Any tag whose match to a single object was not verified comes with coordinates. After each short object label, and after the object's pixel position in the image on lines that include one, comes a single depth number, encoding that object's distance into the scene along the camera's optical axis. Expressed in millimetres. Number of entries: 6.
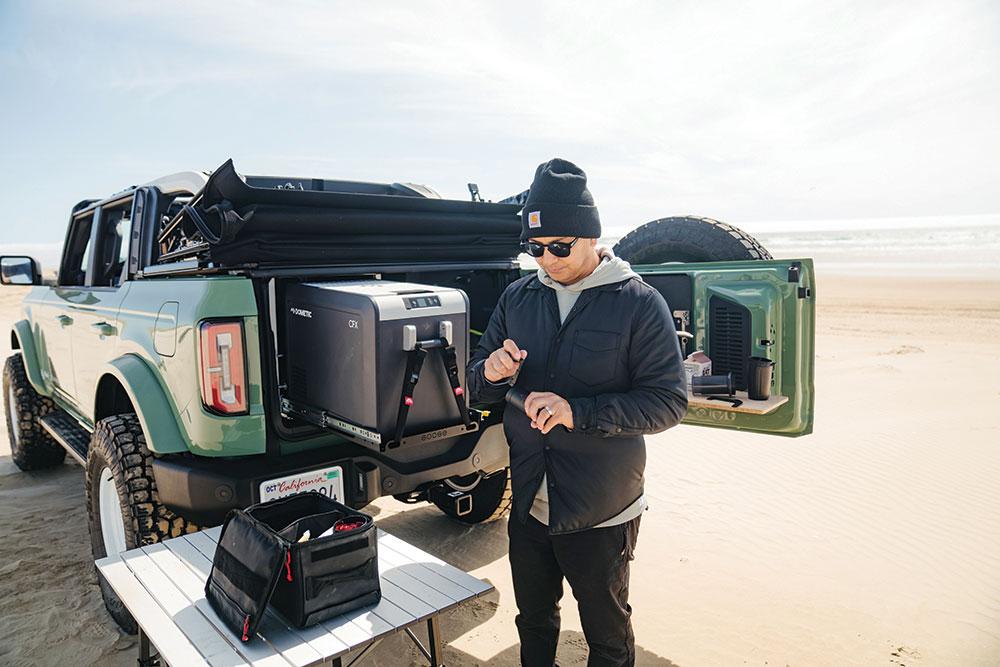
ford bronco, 2545
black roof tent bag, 2672
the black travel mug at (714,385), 3461
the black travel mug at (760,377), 3396
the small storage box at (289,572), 1966
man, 2094
